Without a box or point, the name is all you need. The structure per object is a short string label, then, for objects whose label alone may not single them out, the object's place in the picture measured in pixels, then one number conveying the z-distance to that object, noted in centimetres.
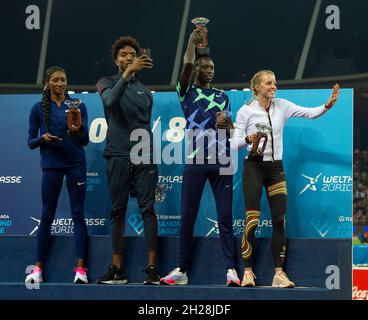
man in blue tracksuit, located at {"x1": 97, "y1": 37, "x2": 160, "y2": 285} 1232
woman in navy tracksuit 1283
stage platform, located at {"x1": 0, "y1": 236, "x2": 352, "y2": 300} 1189
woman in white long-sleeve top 1221
